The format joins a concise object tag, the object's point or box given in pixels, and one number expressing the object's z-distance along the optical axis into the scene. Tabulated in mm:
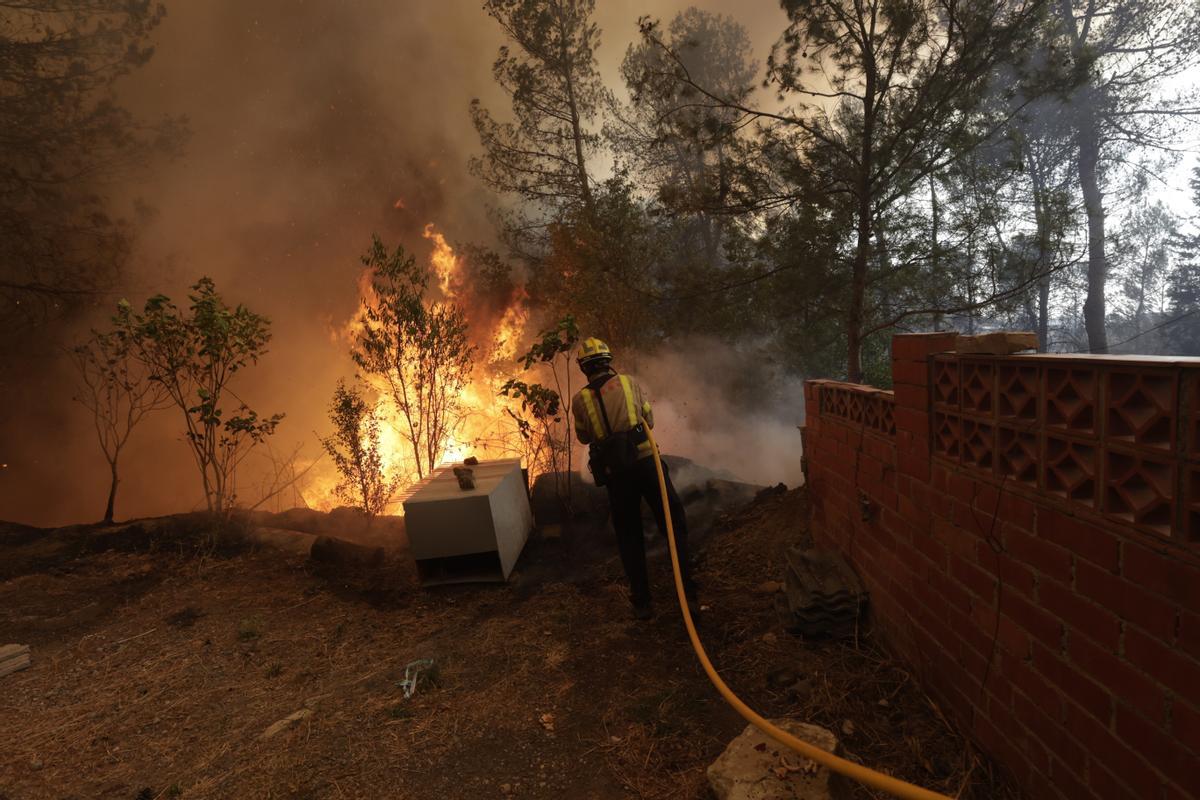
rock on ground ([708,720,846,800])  2365
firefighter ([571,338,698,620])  4629
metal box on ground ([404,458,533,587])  5375
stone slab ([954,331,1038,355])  2295
